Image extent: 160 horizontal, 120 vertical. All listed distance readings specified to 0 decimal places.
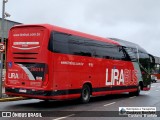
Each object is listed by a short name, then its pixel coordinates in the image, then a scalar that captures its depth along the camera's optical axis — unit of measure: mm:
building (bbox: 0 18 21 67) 36725
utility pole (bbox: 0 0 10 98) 19480
